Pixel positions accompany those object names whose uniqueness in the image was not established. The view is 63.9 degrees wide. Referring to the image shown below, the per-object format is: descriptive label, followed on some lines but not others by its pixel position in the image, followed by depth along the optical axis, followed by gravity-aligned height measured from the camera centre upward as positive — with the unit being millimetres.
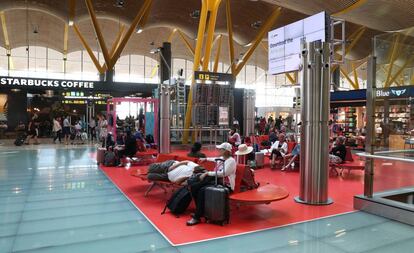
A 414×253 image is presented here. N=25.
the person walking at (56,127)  19980 -275
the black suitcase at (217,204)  4688 -1157
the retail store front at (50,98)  20828 +1839
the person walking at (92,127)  21578 -278
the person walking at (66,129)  19469 -393
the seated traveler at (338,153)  9133 -806
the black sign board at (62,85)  20156 +2434
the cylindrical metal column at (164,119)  14133 +183
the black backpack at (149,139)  14203 -682
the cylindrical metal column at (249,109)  17922 +807
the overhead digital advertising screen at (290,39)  9562 +2739
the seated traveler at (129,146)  10539 -732
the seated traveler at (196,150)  7855 -633
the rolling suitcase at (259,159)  10594 -1126
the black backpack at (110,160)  10688 -1197
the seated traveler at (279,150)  10414 -813
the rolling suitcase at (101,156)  11004 -1103
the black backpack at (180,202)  5258 -1251
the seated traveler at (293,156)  9938 -968
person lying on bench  5794 -869
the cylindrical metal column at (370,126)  5750 -21
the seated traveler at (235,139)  11760 -548
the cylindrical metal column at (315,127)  6113 -50
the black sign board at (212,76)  16297 +2384
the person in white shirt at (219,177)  4891 -863
